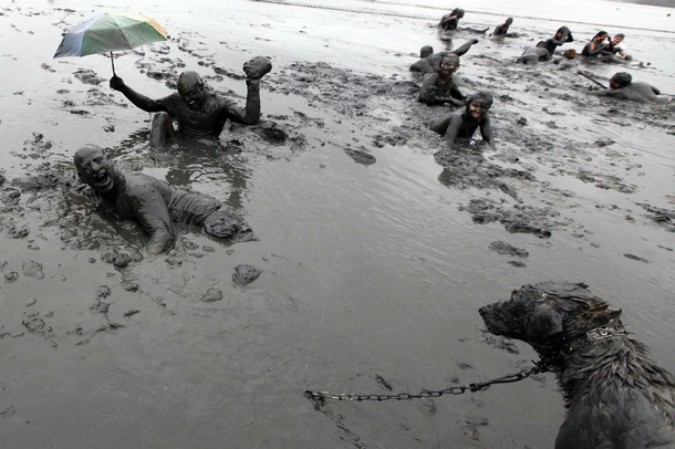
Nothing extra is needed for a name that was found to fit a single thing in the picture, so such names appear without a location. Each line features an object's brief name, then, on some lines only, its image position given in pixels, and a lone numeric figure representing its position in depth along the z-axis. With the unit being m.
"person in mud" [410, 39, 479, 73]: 11.43
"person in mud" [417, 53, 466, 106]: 9.59
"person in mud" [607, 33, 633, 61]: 17.53
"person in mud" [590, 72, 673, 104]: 11.88
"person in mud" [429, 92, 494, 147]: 7.47
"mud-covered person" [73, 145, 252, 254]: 4.32
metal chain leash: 2.88
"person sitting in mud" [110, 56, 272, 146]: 6.19
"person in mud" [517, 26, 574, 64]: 15.40
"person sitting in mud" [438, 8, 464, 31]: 20.11
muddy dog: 2.37
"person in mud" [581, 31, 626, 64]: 17.30
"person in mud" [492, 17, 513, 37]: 20.09
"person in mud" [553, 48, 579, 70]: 15.52
